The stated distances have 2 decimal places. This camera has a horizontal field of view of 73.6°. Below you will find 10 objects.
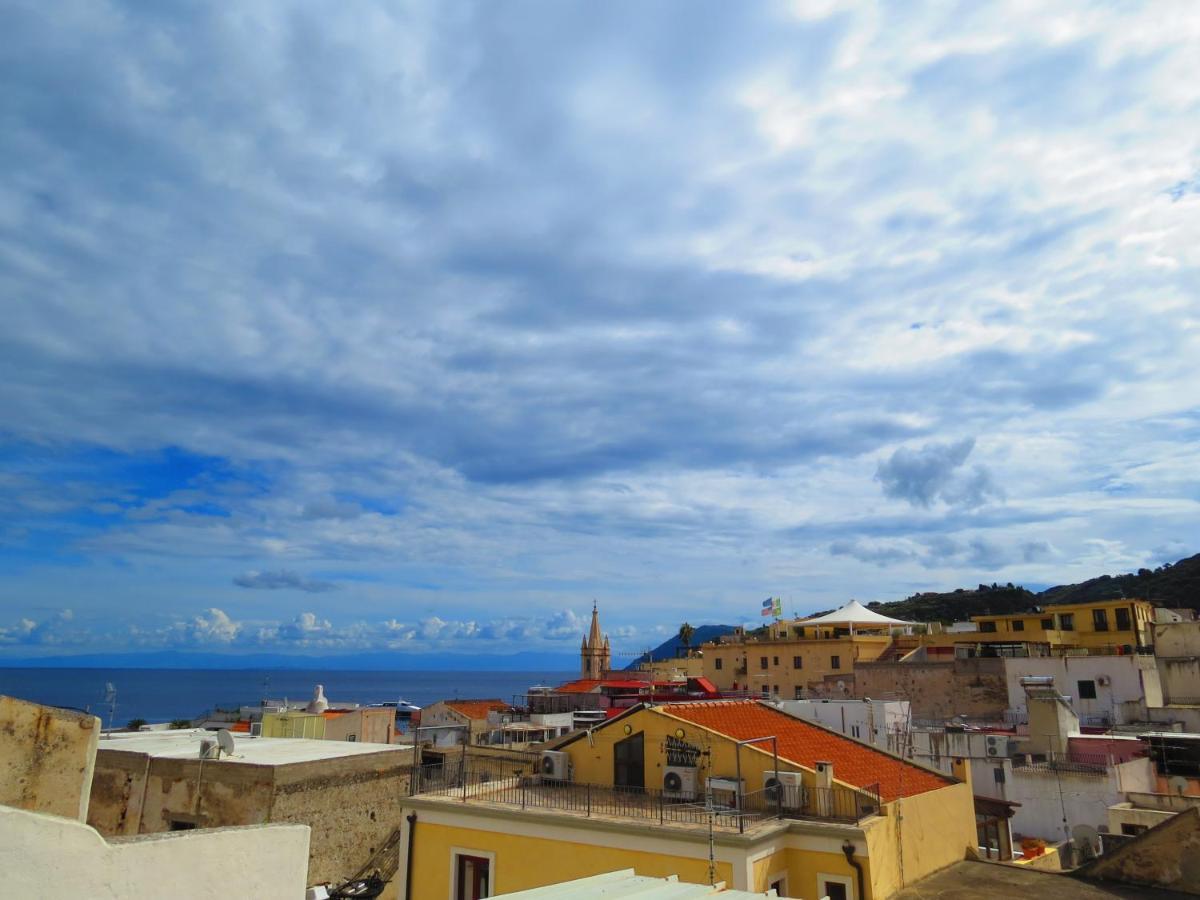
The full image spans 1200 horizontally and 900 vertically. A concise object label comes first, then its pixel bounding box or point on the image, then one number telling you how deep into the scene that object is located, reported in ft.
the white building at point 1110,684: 114.32
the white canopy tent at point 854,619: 212.60
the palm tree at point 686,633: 330.03
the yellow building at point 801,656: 183.01
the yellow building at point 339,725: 91.20
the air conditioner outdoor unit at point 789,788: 47.19
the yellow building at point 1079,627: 154.20
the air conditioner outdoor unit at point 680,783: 51.47
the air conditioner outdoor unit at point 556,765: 58.59
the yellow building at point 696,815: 42.57
